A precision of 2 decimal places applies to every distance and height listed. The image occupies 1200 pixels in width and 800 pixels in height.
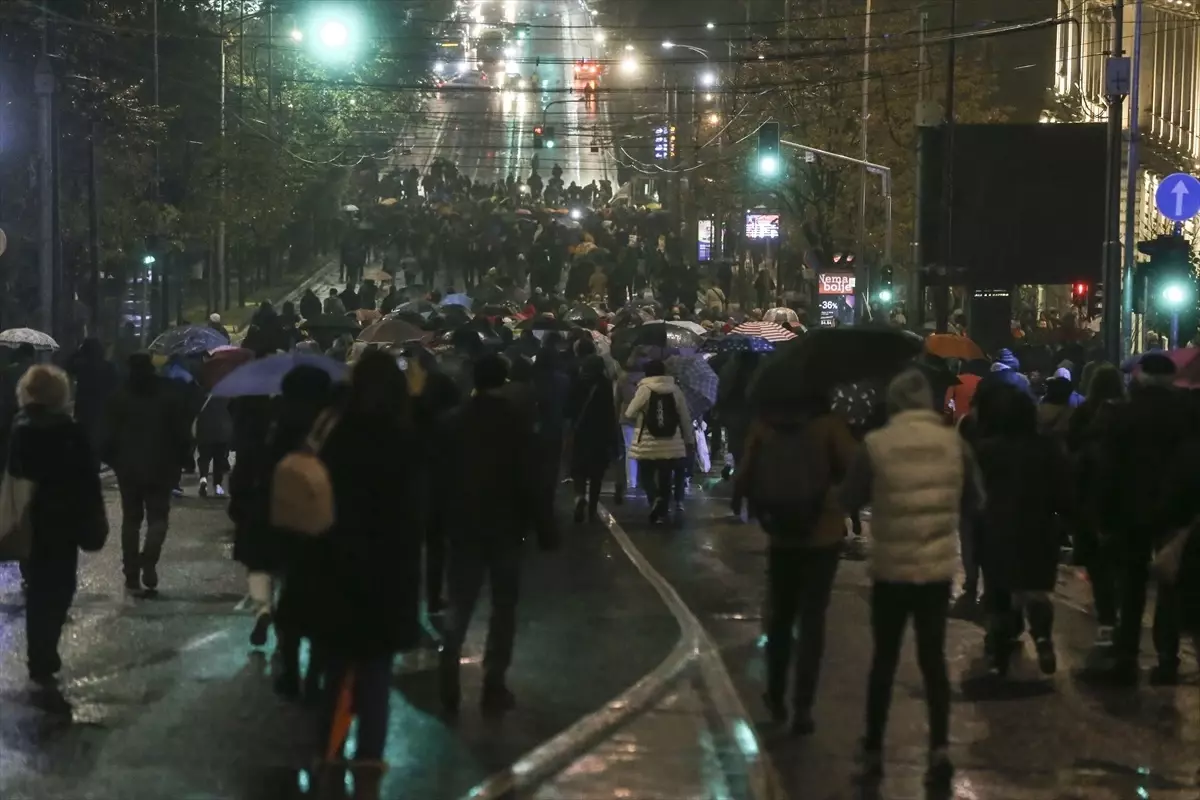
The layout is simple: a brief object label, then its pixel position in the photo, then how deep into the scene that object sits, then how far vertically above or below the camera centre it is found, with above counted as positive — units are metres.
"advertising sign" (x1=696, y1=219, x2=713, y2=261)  73.12 +1.66
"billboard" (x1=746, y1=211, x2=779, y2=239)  58.47 +1.80
